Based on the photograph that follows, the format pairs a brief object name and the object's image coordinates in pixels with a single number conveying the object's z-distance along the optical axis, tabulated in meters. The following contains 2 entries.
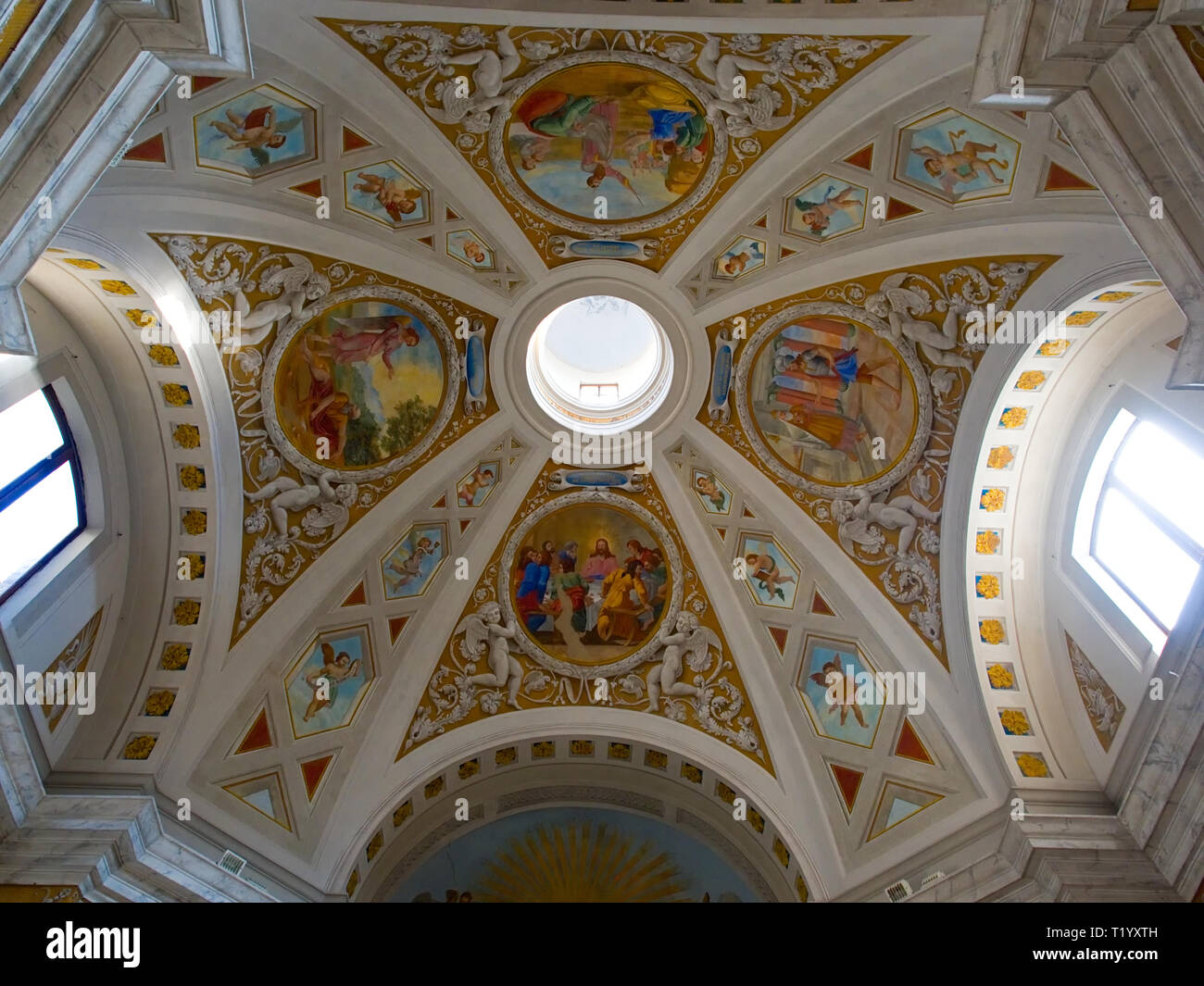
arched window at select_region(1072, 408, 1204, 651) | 10.10
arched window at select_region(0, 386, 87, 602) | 10.39
